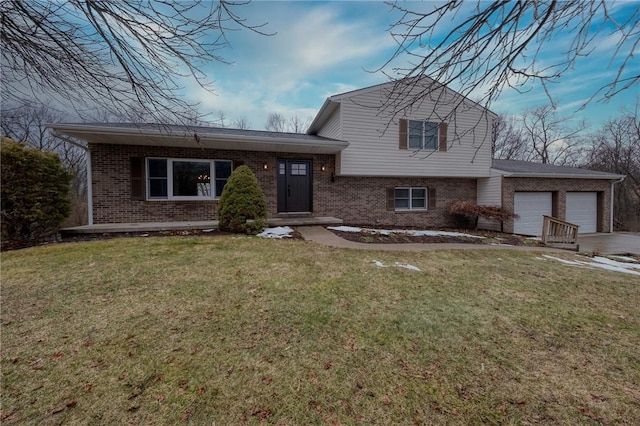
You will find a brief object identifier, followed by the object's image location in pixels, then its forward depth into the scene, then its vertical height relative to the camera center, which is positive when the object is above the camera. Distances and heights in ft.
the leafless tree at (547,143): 75.05 +17.25
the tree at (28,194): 21.78 +0.92
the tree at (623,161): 60.80 +10.17
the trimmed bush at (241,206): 25.32 -0.11
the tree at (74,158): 45.14 +9.46
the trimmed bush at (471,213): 37.81 -1.15
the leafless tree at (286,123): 81.71 +24.19
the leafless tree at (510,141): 80.64 +18.79
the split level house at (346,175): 28.60 +3.79
